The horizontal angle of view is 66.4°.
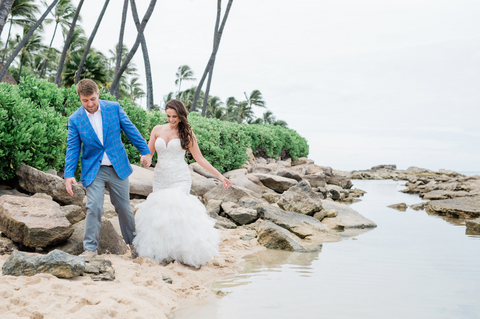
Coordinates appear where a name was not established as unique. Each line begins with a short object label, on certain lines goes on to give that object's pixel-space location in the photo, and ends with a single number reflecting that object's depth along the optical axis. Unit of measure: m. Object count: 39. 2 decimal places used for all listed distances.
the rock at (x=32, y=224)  4.65
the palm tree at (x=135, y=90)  56.63
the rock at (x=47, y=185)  5.93
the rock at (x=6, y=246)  4.66
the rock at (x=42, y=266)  3.80
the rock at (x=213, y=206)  8.76
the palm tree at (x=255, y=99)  55.50
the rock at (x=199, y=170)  11.13
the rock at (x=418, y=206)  13.92
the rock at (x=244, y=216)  8.38
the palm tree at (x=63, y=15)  36.44
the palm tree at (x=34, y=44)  38.41
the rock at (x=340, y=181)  21.82
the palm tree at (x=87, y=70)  30.75
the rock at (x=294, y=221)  8.11
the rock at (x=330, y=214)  10.10
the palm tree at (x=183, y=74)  55.84
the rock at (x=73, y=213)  5.52
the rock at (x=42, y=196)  5.66
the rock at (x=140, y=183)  7.87
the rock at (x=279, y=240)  6.79
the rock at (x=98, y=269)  4.02
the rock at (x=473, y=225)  9.43
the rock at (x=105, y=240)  4.98
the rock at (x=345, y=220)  9.38
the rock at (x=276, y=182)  12.78
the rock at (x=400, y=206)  13.70
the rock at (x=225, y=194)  9.45
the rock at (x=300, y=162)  23.17
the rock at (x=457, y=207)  11.91
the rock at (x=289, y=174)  14.41
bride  4.88
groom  4.62
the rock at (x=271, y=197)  10.95
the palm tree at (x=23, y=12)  32.22
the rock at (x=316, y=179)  17.20
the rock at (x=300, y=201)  9.74
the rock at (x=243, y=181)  11.45
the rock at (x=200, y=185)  9.77
